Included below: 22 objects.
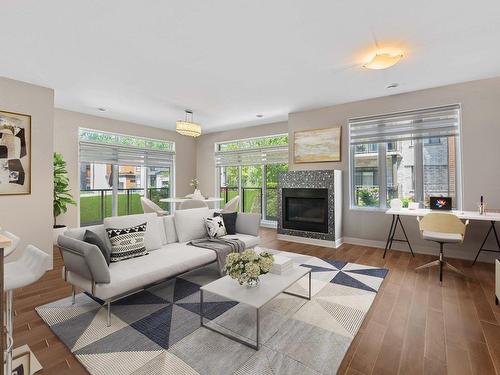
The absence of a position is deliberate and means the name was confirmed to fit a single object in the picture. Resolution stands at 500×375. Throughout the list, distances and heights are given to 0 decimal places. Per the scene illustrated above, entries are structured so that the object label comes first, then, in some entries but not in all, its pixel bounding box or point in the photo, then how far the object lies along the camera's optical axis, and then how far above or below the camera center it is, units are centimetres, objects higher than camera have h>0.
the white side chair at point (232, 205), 570 -38
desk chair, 316 -51
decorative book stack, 248 -76
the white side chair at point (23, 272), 161 -58
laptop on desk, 396 -24
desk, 332 -38
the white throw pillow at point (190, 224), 355 -51
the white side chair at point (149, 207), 544 -40
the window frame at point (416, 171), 404 +30
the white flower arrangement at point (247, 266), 207 -65
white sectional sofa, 216 -72
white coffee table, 193 -84
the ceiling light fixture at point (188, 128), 449 +107
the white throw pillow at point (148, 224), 288 -42
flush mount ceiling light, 279 +140
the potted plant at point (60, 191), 459 -5
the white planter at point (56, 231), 460 -77
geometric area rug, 172 -117
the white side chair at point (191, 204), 550 -35
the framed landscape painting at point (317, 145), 506 +89
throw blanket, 316 -74
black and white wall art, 336 +47
